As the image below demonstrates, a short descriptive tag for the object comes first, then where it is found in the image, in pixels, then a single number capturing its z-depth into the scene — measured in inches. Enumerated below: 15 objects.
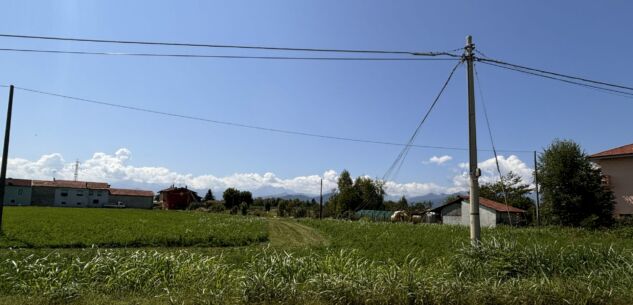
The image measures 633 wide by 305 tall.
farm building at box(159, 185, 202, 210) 3784.5
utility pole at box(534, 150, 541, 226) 1409.9
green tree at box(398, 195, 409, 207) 3419.0
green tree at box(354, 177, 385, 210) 3068.4
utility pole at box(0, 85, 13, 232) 849.6
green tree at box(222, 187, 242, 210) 3644.2
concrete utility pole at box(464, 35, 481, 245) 364.5
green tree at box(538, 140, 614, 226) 1242.6
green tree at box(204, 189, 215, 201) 4633.4
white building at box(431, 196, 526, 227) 1783.7
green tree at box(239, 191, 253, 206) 3741.4
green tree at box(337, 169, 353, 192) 3487.2
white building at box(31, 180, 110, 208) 3206.2
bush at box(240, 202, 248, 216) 2894.7
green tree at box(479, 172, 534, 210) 2566.4
